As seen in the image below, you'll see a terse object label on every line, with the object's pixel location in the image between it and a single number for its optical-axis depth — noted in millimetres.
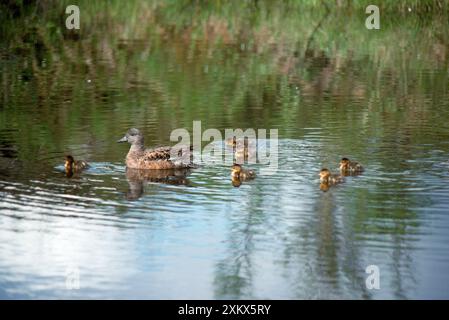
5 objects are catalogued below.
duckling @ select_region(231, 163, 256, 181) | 13008
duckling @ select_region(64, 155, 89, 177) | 13383
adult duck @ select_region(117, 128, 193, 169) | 13969
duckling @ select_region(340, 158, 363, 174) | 13055
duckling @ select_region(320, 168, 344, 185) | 12742
